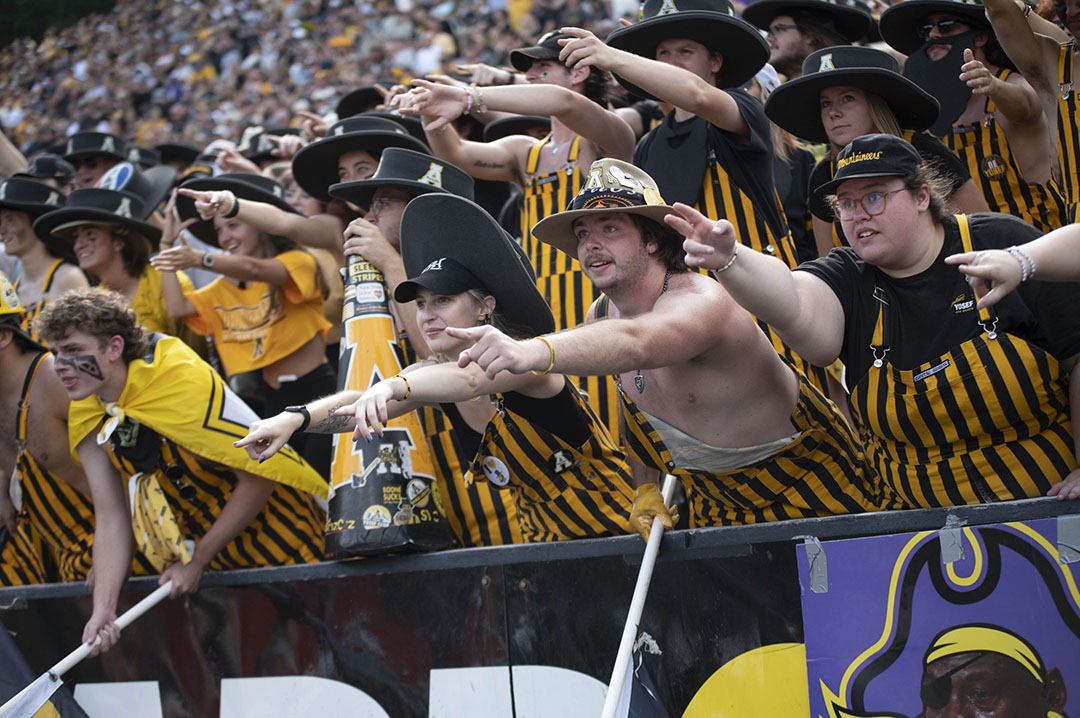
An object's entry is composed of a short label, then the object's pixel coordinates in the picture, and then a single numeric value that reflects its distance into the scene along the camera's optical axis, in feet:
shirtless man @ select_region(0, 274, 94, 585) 17.34
